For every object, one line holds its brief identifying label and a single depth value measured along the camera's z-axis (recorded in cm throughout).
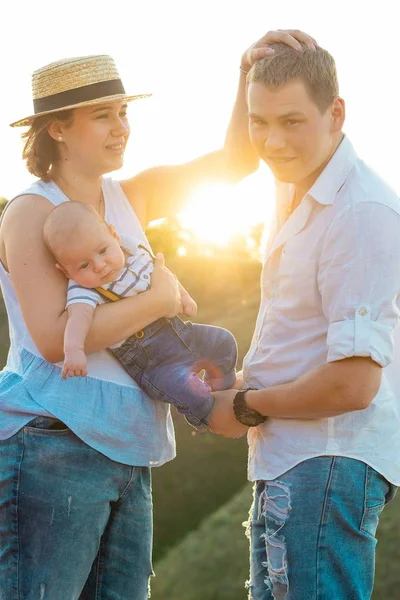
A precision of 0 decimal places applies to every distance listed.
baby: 256
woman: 261
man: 236
